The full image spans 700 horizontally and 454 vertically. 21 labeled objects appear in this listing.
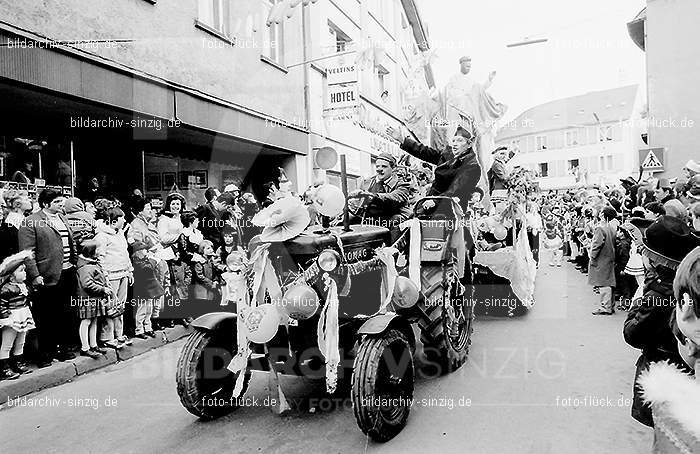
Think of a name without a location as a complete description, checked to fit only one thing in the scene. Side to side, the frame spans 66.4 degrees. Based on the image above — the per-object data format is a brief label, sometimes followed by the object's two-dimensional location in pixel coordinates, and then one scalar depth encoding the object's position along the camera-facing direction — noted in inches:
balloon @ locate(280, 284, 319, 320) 141.6
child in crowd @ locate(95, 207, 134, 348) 244.2
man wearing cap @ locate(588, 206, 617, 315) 320.2
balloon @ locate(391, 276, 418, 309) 166.6
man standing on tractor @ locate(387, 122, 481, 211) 227.5
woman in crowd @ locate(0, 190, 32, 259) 208.4
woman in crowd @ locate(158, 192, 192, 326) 286.2
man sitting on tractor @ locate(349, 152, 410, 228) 211.6
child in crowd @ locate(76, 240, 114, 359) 226.7
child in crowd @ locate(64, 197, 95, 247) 236.1
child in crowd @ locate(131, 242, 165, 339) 266.4
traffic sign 444.8
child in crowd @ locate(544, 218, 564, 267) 631.8
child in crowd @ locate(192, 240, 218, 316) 301.0
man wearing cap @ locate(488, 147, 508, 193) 353.1
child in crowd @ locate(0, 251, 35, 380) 195.8
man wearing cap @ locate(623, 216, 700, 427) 106.6
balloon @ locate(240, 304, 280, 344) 143.9
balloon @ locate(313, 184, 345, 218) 160.6
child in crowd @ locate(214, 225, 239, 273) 323.3
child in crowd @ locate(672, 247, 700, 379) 79.2
